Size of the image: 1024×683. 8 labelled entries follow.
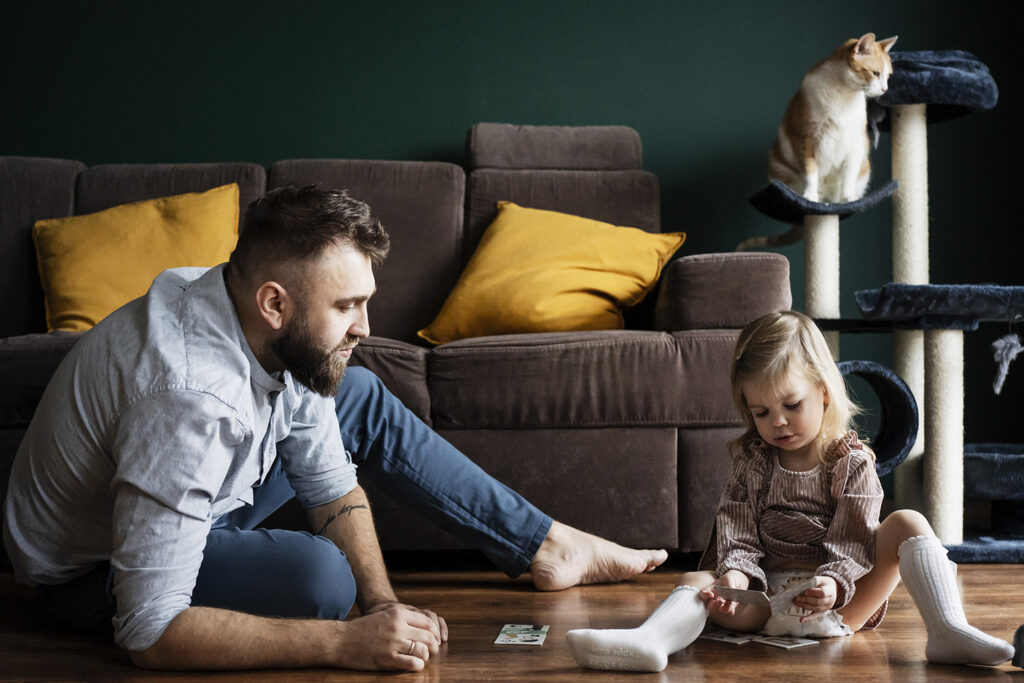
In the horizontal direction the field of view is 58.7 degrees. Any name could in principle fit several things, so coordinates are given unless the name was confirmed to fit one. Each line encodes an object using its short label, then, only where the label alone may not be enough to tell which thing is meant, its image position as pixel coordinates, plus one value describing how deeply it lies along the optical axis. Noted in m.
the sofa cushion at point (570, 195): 2.82
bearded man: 1.15
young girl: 1.34
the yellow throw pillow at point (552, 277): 2.42
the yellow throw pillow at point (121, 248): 2.51
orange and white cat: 2.43
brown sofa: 1.99
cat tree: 2.08
